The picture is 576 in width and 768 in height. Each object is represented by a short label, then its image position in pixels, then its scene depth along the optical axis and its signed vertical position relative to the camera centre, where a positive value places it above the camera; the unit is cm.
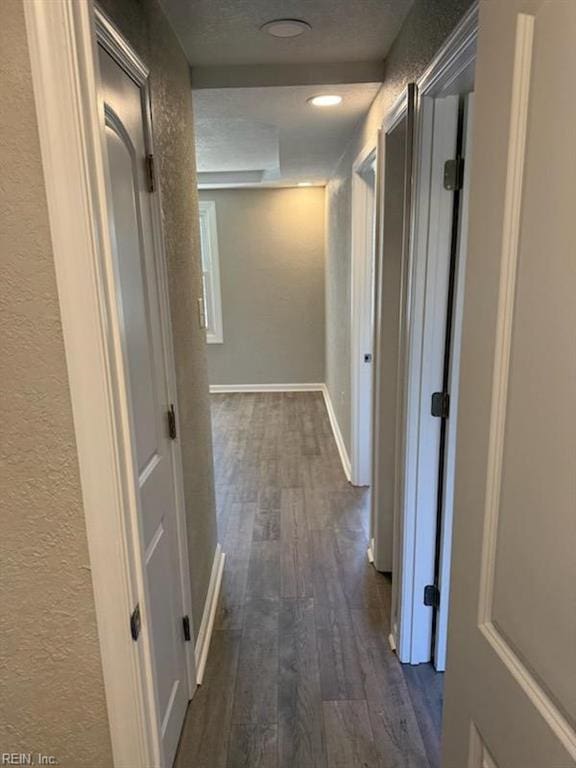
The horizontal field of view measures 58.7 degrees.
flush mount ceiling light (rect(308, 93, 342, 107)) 241 +82
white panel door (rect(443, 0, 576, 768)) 64 -18
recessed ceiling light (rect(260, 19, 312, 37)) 180 +87
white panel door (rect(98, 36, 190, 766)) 127 -27
